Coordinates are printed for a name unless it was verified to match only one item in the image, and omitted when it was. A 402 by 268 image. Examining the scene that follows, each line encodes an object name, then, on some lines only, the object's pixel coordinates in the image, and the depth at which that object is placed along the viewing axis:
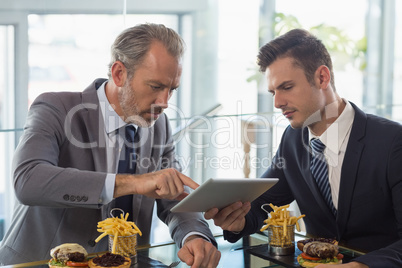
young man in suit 2.20
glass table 1.83
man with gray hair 1.96
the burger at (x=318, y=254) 1.81
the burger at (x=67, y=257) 1.71
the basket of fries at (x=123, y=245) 1.80
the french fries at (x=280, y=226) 1.95
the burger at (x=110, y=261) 1.69
